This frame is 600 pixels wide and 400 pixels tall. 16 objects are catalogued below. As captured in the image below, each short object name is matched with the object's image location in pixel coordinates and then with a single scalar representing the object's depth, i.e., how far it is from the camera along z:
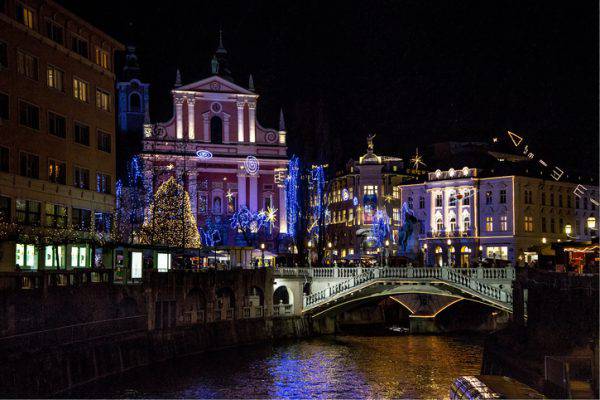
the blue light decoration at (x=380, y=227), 115.94
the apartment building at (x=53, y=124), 55.34
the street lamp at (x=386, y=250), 80.16
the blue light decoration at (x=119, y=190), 96.32
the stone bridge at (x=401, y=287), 68.19
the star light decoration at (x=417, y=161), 132.00
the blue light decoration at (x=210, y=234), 108.81
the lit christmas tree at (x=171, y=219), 81.25
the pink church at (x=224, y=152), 110.94
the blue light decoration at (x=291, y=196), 114.25
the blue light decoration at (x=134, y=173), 101.03
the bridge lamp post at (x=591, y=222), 54.72
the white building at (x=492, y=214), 112.06
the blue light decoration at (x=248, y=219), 109.12
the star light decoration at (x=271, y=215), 112.62
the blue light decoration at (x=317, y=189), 120.60
